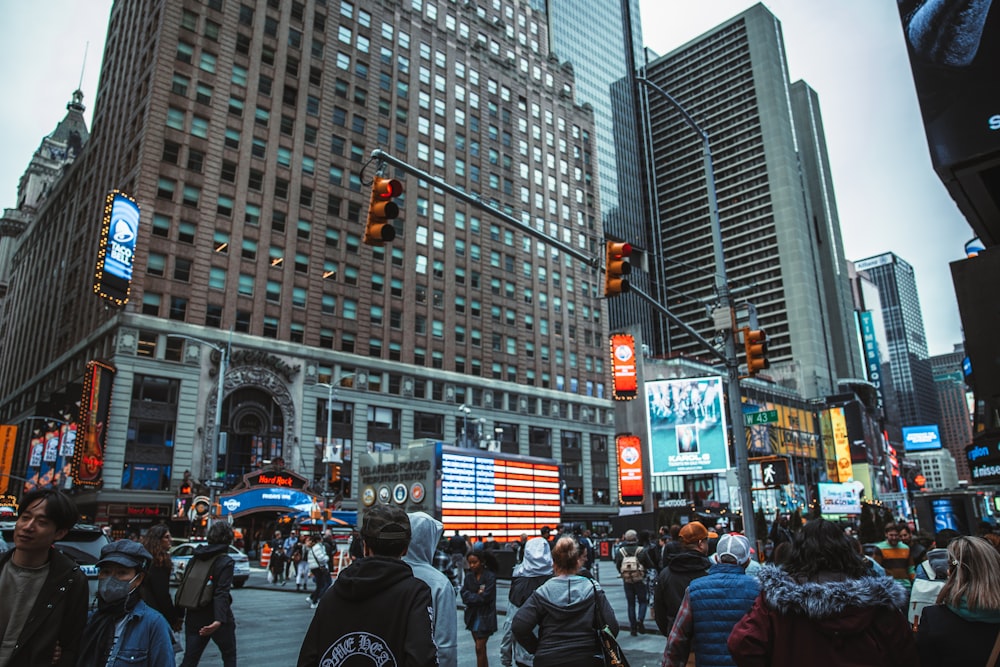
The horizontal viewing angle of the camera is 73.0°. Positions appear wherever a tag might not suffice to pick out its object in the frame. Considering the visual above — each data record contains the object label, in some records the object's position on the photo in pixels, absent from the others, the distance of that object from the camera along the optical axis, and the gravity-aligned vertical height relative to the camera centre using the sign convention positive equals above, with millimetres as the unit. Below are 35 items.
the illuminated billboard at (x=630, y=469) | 59344 +2813
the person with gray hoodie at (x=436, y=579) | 4723 -524
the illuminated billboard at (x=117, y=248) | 41656 +16238
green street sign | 18922 +2272
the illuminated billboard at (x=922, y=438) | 108125 +9214
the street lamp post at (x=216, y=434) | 37438 +4344
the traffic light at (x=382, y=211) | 11703 +4991
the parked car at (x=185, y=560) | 24438 -1845
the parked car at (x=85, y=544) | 10969 -505
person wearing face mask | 5008 -850
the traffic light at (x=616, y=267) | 13766 +4666
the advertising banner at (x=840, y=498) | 47469 +8
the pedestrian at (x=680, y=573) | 7285 -754
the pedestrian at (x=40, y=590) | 4090 -464
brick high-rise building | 48812 +22294
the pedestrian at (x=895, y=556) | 10609 -903
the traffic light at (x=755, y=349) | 16156 +3546
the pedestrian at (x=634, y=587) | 14953 -1851
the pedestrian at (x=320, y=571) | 17906 -1685
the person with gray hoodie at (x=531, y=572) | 8133 -793
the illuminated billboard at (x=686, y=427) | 55906 +6041
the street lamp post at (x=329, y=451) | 51441 +4308
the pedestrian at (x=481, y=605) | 9875 -1440
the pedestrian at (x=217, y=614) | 7945 -1200
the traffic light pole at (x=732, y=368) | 16422 +3329
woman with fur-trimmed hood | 3498 -619
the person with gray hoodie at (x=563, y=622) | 5574 -970
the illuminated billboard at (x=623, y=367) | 35469 +7976
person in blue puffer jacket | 5082 -847
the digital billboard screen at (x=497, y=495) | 31562 +484
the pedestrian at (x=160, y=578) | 7324 -710
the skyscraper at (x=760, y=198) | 135875 +65047
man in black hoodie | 3635 -599
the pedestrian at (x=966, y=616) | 3953 -699
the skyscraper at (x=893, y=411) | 183375 +23389
